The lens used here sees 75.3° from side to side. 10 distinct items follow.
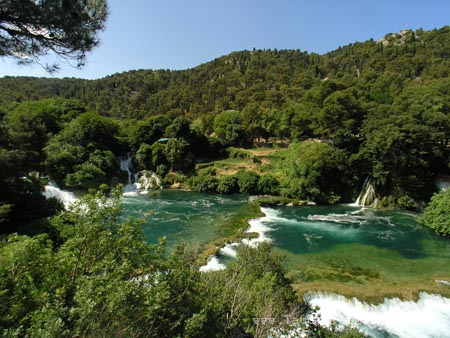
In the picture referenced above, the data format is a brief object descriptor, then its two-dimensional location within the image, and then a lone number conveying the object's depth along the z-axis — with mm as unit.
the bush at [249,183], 40147
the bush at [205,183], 41938
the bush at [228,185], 40969
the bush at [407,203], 32750
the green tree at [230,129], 54781
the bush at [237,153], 50281
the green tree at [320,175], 35719
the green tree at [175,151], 46594
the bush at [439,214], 24891
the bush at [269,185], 39188
